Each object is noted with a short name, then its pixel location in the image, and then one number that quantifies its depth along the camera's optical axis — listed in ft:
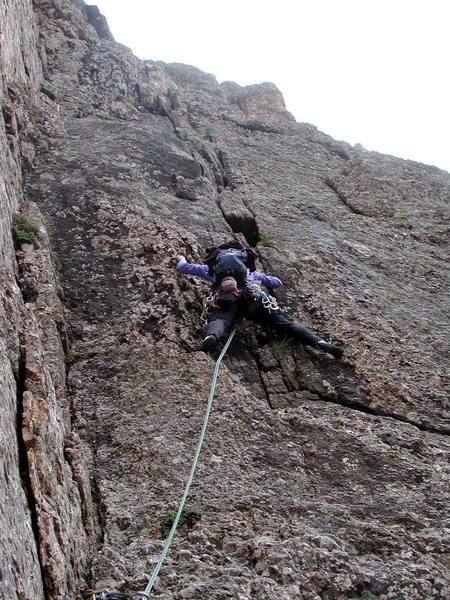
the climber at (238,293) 24.29
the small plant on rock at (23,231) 24.43
